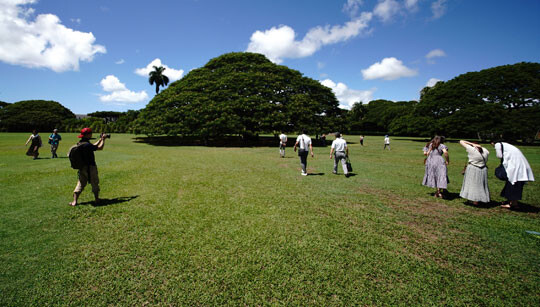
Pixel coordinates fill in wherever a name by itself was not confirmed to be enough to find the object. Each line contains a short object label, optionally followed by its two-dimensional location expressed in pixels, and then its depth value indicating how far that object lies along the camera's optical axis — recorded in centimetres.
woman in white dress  641
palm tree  6569
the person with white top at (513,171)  619
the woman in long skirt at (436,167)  731
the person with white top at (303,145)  1035
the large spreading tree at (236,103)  2786
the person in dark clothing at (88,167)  616
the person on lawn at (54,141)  1496
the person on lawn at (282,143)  1814
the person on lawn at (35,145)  1355
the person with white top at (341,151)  1052
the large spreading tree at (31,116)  5734
